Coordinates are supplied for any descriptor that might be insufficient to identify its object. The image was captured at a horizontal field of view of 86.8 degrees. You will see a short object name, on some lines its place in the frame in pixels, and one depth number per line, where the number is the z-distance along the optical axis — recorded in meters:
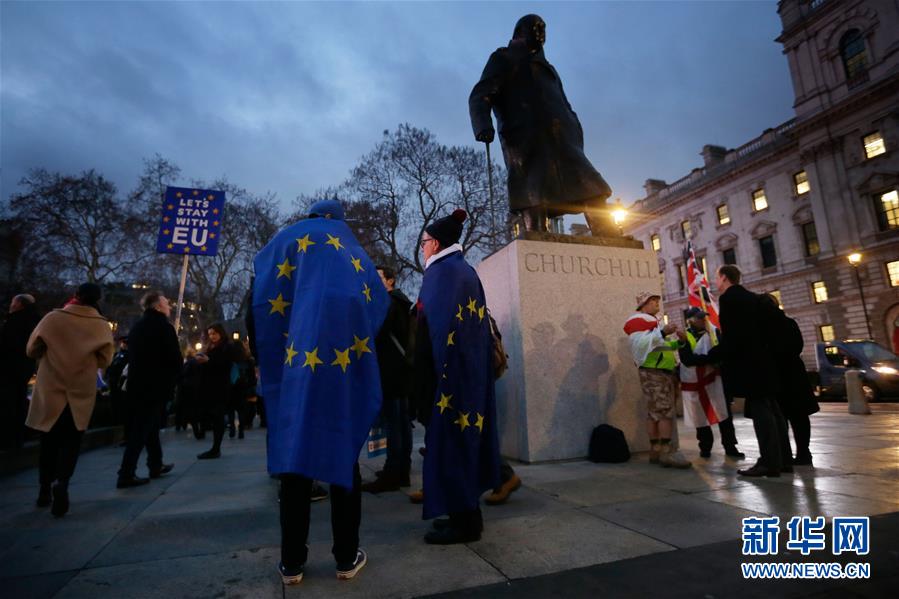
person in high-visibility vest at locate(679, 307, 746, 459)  5.46
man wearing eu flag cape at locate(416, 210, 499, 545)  2.74
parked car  13.29
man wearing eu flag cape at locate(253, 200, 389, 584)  2.22
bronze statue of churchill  5.71
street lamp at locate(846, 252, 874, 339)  20.14
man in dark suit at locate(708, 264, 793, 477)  4.16
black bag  4.94
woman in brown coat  3.94
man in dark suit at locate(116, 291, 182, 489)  4.78
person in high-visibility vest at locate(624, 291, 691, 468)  4.82
